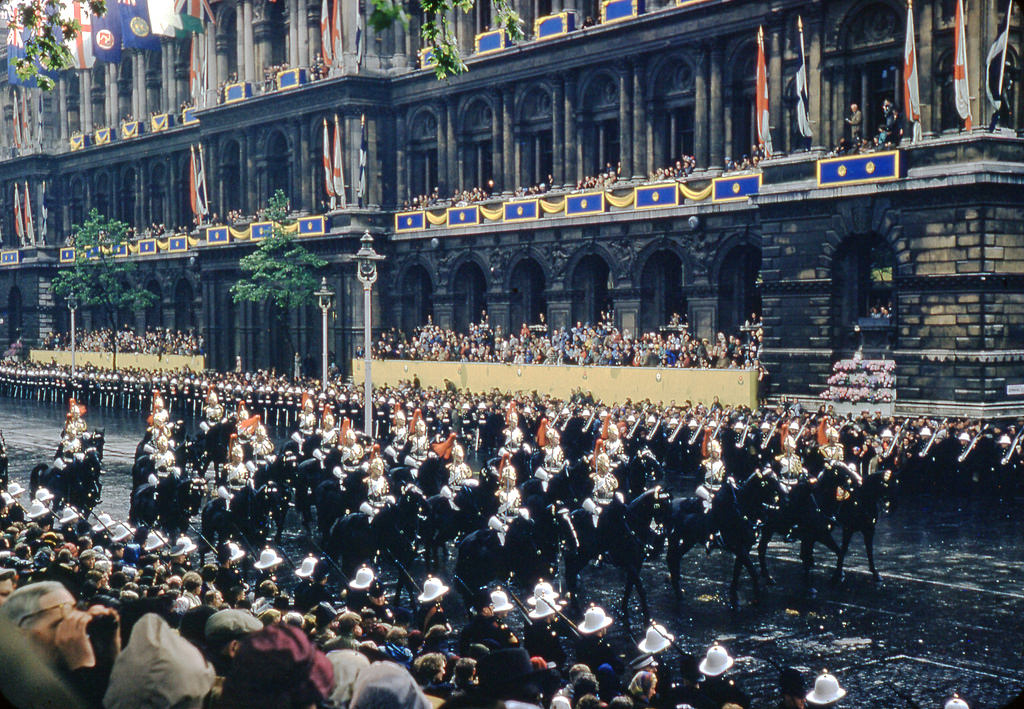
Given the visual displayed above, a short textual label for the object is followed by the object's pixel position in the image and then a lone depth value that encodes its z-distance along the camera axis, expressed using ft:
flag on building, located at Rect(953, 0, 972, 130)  92.62
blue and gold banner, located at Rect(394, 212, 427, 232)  157.38
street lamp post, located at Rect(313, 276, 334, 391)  125.18
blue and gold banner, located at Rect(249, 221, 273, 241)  174.32
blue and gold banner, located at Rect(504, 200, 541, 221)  141.28
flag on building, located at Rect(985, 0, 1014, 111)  92.40
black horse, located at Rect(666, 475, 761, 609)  53.78
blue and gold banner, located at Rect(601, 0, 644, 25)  130.52
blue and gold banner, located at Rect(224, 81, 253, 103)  183.83
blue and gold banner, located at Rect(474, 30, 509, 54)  146.41
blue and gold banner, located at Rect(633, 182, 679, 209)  125.49
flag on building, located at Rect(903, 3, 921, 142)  97.71
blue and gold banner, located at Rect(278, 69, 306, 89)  170.60
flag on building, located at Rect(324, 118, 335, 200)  153.07
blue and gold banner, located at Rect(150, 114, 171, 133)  212.43
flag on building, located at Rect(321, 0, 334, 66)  153.23
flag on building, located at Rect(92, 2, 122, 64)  160.04
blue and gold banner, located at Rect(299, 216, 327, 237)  165.68
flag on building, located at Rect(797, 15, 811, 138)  107.14
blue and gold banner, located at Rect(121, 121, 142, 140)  220.43
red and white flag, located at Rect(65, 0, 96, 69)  157.17
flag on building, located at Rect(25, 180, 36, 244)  237.25
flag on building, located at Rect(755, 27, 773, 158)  109.40
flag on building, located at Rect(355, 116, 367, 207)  156.15
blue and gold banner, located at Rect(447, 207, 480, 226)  149.18
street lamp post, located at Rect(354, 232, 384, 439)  97.96
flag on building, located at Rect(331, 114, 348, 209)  143.84
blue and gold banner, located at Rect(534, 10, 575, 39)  137.69
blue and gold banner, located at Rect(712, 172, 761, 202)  117.50
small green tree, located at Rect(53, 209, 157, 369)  207.00
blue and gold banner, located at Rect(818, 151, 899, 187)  101.35
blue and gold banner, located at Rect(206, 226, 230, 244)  187.42
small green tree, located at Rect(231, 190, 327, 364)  163.94
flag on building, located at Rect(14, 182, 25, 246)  234.42
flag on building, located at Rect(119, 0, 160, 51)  159.02
